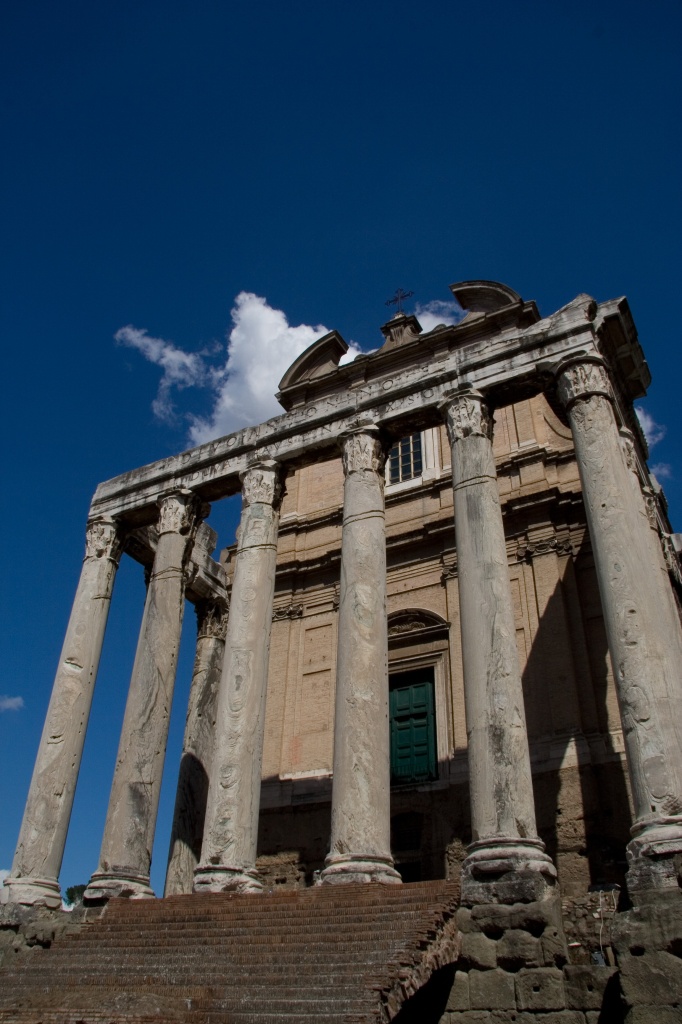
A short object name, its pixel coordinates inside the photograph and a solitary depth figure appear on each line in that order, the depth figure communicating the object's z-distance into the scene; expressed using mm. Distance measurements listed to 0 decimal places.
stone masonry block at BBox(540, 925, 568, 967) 9148
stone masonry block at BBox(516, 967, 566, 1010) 8859
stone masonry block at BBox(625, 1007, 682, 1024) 8062
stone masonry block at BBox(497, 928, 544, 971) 9156
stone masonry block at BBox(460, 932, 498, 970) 9328
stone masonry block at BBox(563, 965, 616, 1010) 8797
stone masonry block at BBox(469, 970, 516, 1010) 9062
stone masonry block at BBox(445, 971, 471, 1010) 9211
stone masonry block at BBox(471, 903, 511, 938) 9492
